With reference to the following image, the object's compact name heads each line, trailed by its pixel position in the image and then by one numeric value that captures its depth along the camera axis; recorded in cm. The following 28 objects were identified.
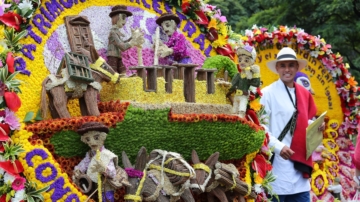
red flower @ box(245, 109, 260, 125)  548
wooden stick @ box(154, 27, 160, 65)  513
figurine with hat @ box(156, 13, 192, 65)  518
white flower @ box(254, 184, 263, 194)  525
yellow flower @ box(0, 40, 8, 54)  374
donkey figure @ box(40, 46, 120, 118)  405
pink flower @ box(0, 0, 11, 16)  381
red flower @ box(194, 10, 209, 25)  573
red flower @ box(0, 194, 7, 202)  363
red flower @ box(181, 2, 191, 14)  561
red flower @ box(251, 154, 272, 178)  536
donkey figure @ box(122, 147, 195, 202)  408
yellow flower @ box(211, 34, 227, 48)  580
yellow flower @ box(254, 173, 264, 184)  530
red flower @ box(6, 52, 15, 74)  375
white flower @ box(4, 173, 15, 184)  360
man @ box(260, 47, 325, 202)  540
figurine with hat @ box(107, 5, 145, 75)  475
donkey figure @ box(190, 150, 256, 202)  459
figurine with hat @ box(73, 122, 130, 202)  391
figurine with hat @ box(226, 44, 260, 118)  522
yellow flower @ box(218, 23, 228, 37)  587
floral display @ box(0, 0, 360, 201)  371
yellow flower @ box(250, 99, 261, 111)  551
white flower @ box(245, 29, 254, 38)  768
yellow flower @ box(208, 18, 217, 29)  581
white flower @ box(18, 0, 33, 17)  402
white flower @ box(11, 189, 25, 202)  362
